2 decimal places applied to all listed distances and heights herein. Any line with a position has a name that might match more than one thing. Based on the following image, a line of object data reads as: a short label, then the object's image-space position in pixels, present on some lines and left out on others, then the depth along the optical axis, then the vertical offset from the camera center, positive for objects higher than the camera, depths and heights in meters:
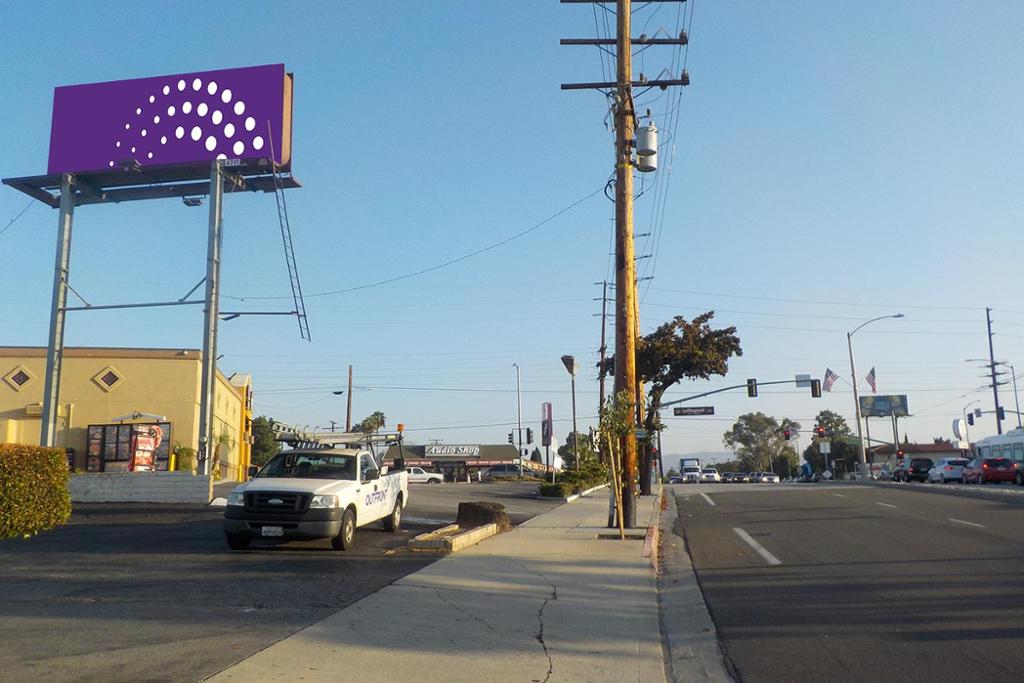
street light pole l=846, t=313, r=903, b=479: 60.81 +4.86
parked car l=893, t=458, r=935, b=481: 52.97 +0.15
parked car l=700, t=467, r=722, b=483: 74.39 -0.18
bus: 54.86 +1.66
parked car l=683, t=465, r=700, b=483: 78.85 +0.10
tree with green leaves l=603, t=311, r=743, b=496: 40.47 +5.52
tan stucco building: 37.44 +3.61
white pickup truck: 13.30 -0.31
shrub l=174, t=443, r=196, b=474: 37.16 +0.90
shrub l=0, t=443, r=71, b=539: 13.92 -0.12
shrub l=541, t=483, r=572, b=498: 30.91 -0.50
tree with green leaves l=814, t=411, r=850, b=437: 136.00 +7.92
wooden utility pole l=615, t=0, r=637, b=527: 17.75 +4.60
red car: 42.97 +0.05
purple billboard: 27.95 +11.48
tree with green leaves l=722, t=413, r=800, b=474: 142.50 +5.72
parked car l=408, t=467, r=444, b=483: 54.41 +0.06
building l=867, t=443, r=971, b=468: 103.50 +2.55
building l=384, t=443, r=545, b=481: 81.69 +1.93
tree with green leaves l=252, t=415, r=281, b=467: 71.06 +3.10
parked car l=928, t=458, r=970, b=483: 47.81 +0.07
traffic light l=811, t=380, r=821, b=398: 49.73 +4.75
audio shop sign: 83.69 +2.51
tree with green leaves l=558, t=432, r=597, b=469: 37.03 +0.89
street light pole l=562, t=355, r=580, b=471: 40.51 +5.15
